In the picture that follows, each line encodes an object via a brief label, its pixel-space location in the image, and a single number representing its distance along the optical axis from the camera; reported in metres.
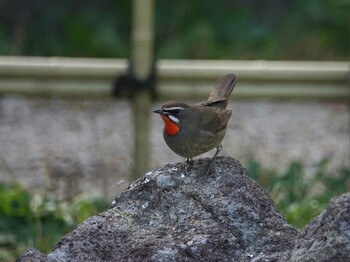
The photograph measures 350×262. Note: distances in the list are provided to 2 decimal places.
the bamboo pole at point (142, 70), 12.77
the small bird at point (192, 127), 8.57
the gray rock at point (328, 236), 5.81
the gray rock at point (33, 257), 6.36
